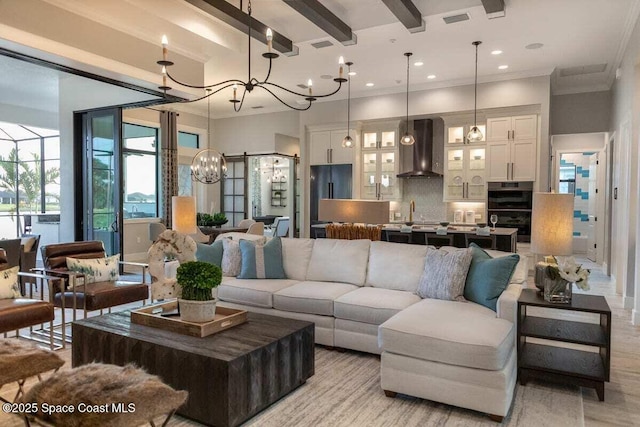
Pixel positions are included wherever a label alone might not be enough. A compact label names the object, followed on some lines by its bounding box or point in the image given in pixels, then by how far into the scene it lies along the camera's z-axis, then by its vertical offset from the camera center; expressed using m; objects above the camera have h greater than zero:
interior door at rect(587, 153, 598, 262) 8.93 -0.10
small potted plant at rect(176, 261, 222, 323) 2.76 -0.56
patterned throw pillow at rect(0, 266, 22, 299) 3.54 -0.69
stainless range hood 8.08 +0.99
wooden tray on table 2.72 -0.79
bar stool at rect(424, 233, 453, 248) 5.97 -0.49
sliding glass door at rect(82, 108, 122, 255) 6.64 +0.32
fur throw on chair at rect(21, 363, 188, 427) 1.69 -0.81
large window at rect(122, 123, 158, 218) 8.61 +0.64
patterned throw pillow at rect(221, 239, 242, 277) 4.42 -0.58
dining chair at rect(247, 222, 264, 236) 7.37 -0.45
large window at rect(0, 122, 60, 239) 9.98 +0.59
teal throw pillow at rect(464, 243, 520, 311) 3.15 -0.56
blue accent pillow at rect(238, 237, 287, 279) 4.26 -0.59
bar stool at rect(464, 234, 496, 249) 5.74 -0.48
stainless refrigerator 8.68 +0.41
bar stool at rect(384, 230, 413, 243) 6.23 -0.48
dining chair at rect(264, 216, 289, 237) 11.34 -0.67
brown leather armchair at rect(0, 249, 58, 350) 3.18 -0.86
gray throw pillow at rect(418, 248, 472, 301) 3.38 -0.57
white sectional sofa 2.56 -0.81
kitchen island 5.72 -0.40
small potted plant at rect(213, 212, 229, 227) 7.77 -0.32
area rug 2.52 -1.27
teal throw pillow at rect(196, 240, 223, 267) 4.49 -0.53
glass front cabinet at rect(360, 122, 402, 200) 8.38 +0.81
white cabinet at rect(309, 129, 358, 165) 8.62 +1.11
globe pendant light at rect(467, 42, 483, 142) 6.24 +1.47
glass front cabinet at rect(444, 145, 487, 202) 7.62 +0.54
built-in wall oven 7.24 -0.01
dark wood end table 2.80 -0.99
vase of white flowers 2.91 -0.51
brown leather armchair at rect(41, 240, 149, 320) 3.89 -0.81
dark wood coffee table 2.39 -0.95
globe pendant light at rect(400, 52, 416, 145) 6.52 +0.96
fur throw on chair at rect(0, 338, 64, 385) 2.20 -0.85
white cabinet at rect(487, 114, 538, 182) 7.06 +0.94
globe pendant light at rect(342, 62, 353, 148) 7.43 +1.66
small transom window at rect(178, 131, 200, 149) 9.98 +1.47
